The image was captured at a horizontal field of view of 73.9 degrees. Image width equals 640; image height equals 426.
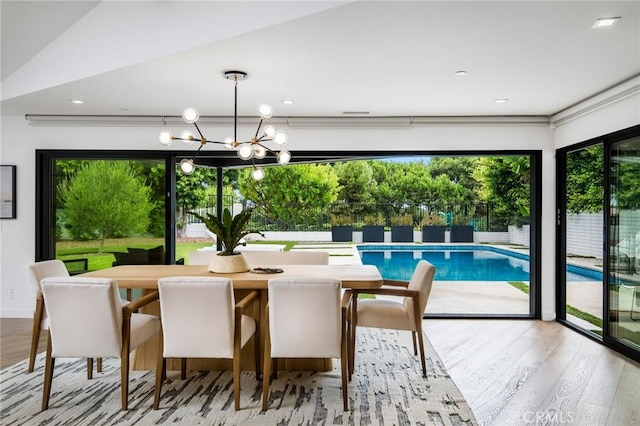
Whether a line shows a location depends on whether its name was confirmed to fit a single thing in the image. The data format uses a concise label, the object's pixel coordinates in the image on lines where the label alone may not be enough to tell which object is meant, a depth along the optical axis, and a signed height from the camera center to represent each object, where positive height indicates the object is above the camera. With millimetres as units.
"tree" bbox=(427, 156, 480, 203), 11453 +1155
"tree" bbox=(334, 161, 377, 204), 12156 +883
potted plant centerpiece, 3320 -190
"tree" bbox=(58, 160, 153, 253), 5207 +111
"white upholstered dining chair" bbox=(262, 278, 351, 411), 2645 -690
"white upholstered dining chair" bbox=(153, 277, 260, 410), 2613 -680
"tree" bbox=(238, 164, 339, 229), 10164 +491
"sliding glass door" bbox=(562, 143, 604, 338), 4336 -273
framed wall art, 5020 +252
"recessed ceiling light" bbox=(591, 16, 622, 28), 2437 +1109
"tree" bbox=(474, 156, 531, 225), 9891 +639
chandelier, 3285 +593
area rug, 2555 -1239
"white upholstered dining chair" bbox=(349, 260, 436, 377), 3219 -766
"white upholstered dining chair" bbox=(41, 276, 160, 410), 2592 -673
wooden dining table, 3068 -500
